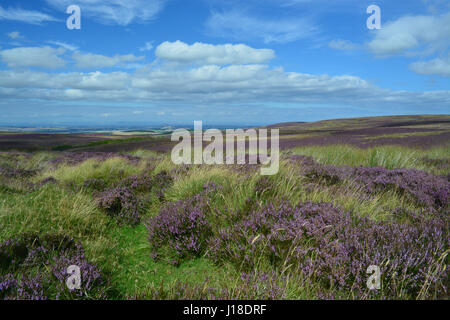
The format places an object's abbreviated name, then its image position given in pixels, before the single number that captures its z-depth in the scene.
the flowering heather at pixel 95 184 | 6.77
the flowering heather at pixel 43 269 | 2.29
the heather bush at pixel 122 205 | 4.80
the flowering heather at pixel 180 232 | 3.47
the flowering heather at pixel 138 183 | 6.17
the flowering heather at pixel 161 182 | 5.73
